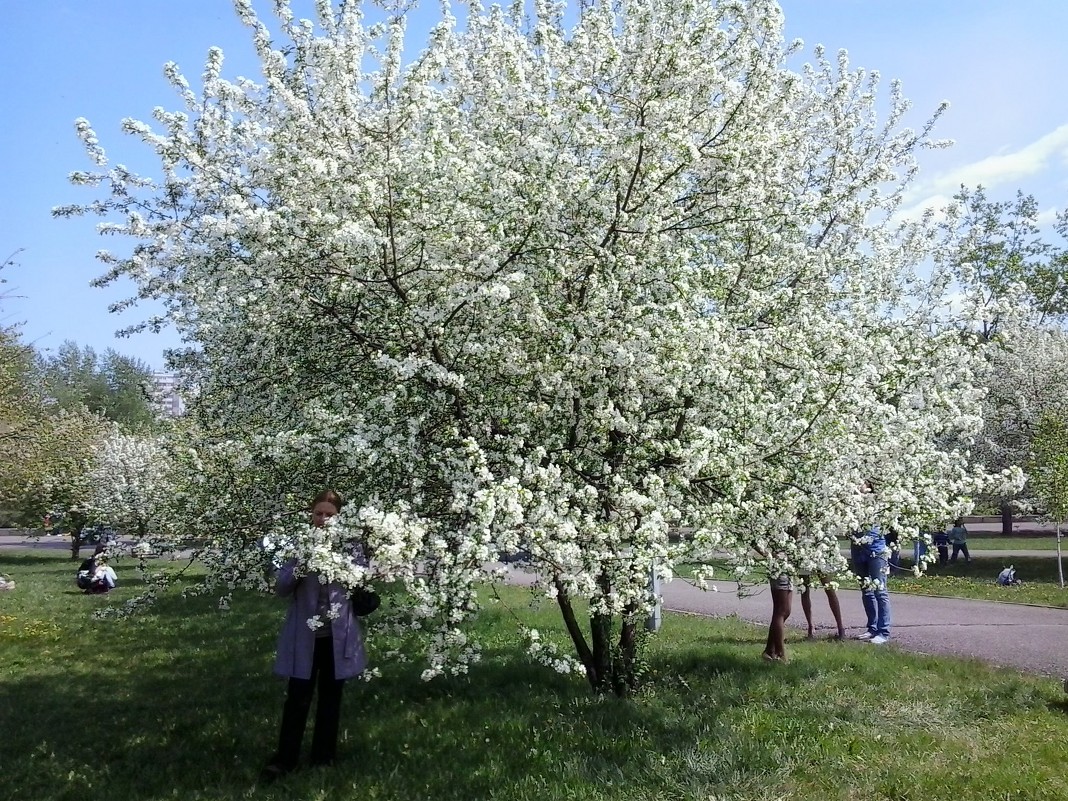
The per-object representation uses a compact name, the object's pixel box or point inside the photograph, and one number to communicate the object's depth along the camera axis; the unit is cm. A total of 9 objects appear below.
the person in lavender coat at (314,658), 582
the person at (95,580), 1942
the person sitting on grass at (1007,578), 1811
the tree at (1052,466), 1652
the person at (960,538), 2292
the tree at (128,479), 855
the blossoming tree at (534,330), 544
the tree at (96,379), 7762
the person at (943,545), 2445
